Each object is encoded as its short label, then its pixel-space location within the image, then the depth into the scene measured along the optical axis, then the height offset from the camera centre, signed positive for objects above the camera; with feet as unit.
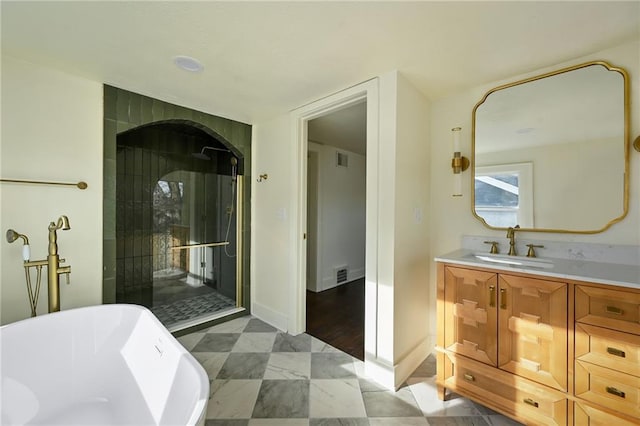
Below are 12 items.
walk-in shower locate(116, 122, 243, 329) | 9.21 -0.42
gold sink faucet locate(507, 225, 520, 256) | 5.90 -0.55
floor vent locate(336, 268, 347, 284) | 13.40 -3.30
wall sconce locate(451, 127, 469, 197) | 6.70 +1.34
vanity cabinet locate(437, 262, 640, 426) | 3.78 -2.24
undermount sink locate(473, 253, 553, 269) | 5.22 -0.99
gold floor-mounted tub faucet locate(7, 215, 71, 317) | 5.37 -1.24
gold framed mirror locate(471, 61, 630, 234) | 4.98 +1.38
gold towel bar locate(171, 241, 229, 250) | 9.35 -1.24
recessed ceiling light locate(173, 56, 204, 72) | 5.43 +3.28
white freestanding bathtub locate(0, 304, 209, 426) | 4.17 -2.85
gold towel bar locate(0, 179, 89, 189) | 5.42 +0.65
